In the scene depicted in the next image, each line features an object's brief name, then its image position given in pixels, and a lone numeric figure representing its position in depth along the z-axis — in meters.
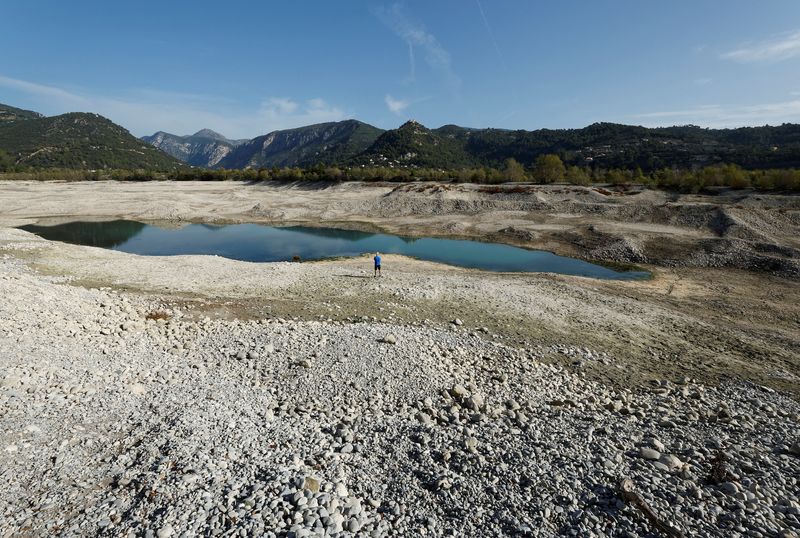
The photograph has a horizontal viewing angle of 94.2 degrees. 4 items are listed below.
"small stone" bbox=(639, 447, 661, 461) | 9.11
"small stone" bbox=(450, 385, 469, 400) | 11.77
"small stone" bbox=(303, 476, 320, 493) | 7.64
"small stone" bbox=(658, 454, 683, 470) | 8.84
